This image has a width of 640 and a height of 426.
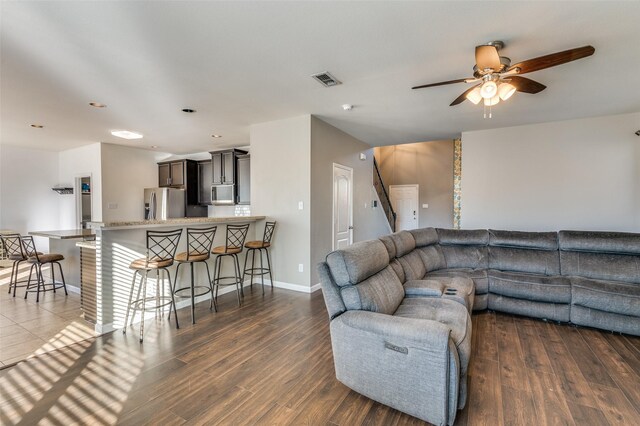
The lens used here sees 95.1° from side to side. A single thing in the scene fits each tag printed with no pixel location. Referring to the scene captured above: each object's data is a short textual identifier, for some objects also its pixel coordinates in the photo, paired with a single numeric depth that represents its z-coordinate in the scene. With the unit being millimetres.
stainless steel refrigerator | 6776
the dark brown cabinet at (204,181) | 7137
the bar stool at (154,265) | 3076
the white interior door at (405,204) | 9578
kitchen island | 3074
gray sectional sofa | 1754
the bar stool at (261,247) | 4429
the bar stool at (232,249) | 3994
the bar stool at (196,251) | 3404
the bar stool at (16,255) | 4141
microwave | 6461
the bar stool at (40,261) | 4012
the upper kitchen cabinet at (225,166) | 6453
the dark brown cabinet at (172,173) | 7158
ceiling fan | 2209
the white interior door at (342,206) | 5336
